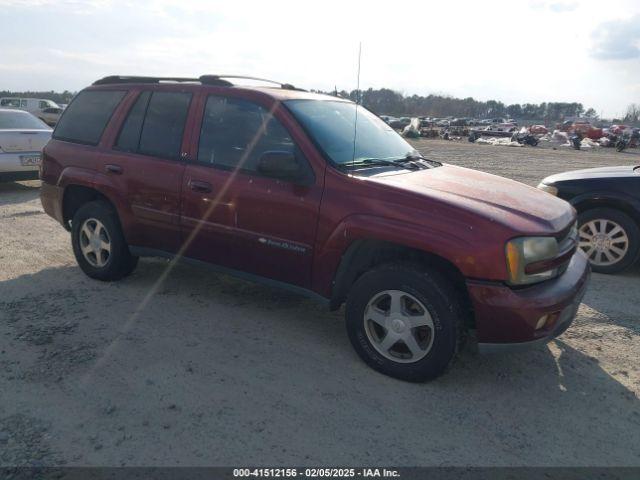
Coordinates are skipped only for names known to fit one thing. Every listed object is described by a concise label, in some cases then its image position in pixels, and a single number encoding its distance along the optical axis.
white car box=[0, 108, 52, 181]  8.90
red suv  3.11
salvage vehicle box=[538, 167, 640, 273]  5.55
